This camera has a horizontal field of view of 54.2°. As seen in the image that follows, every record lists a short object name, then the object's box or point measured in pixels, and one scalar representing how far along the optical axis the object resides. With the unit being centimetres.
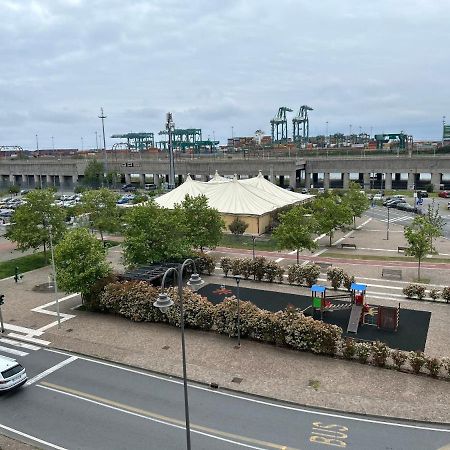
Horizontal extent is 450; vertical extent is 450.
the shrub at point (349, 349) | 1791
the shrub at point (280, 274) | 2825
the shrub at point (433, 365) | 1625
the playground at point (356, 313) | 2022
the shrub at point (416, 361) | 1648
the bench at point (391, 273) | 2904
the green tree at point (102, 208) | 4022
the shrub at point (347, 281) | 2680
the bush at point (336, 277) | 2695
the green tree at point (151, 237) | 2814
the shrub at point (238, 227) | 4391
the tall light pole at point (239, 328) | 1970
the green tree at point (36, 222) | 3312
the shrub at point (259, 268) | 2883
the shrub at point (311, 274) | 2761
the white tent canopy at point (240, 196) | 4516
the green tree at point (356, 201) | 4662
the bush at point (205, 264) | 3100
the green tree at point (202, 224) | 3319
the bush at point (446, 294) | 2423
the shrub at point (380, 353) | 1727
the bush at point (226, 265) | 3019
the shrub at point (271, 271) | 2856
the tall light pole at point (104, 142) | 8625
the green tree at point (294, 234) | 3128
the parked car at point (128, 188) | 8946
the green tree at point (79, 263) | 2361
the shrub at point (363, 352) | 1762
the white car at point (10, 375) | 1580
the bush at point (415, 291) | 2466
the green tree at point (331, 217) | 3784
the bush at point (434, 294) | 2444
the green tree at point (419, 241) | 2788
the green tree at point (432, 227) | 2861
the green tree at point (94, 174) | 9419
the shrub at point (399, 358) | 1686
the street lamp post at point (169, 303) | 1108
